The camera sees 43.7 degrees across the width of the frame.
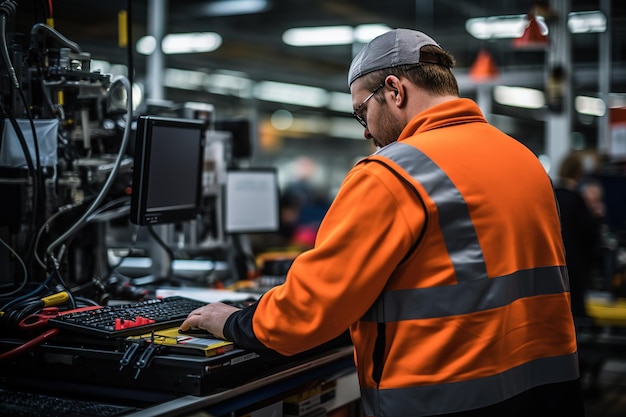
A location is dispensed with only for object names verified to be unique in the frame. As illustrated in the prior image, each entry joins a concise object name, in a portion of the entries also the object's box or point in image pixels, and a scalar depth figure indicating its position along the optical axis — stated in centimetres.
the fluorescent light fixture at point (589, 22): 853
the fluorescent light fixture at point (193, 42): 941
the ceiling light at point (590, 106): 882
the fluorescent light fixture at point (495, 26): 907
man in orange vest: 143
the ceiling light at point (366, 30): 960
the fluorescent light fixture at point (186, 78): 924
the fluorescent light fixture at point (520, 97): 1084
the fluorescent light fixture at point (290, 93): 1127
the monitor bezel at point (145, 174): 217
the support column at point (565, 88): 725
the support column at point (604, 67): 846
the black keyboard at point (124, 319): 165
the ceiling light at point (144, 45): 730
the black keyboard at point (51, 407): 147
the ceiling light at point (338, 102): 1255
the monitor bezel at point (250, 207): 330
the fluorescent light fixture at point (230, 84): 994
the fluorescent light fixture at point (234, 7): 932
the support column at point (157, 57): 531
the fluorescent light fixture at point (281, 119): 1245
